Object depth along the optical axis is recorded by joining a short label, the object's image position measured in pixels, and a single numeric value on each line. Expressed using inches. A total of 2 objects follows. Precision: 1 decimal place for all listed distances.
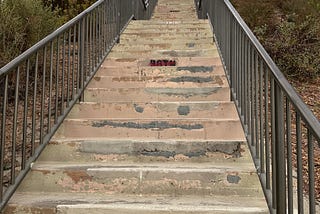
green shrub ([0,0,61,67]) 162.1
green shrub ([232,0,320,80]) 196.7
